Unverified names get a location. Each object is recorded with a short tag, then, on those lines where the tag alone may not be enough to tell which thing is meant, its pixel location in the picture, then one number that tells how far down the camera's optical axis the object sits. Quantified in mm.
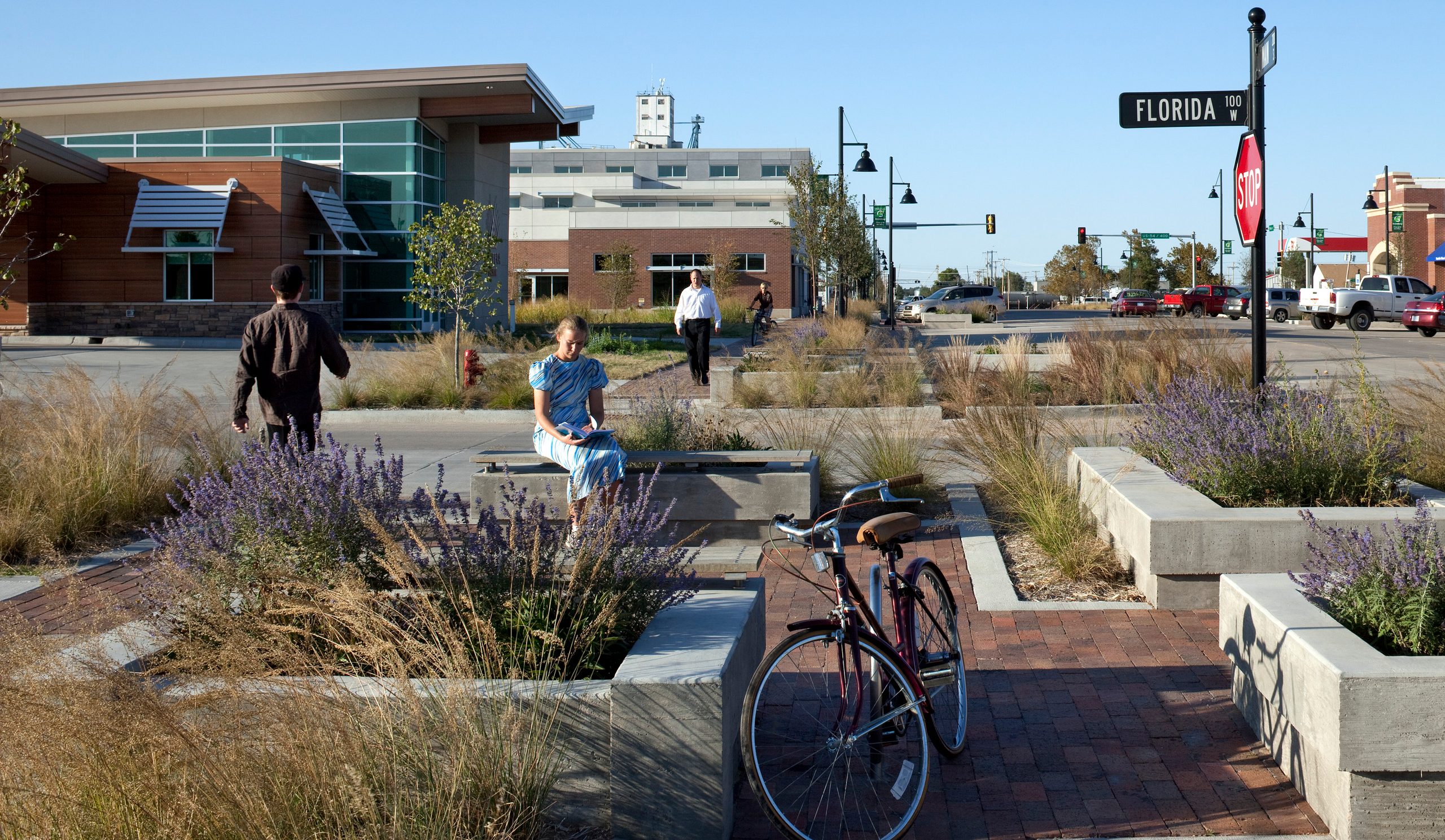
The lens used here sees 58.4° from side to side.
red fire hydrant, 17359
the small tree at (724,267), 60906
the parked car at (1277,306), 57750
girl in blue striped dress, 7531
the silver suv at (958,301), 58250
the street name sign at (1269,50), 8125
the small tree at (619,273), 63688
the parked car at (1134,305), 59438
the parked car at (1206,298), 61094
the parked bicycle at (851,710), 4105
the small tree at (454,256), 24156
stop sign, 8055
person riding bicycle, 34781
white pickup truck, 46312
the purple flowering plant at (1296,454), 6883
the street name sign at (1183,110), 8578
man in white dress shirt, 18531
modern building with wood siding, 35688
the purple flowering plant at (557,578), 4234
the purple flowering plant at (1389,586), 4398
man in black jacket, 7379
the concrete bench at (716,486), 8195
